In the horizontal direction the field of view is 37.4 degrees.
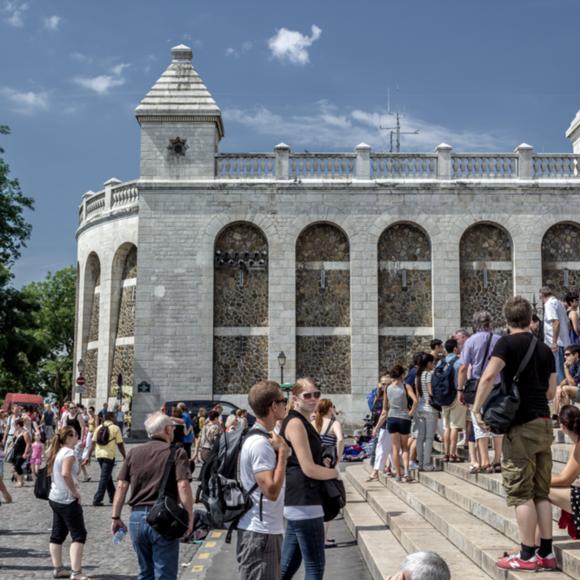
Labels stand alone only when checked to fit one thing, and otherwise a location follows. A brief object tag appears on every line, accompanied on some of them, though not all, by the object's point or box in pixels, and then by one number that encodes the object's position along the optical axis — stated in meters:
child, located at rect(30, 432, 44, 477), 18.22
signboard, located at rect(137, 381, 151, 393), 29.08
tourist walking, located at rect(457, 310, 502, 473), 10.05
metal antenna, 41.79
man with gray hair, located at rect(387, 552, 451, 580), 3.49
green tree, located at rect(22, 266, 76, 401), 59.03
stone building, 29.66
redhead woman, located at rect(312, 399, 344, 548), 9.77
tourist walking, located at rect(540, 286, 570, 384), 11.71
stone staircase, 6.93
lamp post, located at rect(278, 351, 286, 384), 28.86
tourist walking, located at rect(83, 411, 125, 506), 14.52
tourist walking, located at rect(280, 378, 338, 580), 5.94
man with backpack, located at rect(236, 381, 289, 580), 5.41
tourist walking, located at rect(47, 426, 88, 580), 8.63
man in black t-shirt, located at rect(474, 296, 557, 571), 6.16
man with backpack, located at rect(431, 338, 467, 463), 11.98
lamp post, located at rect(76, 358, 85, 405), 29.89
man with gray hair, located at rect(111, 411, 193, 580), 6.30
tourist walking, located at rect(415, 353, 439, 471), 12.64
